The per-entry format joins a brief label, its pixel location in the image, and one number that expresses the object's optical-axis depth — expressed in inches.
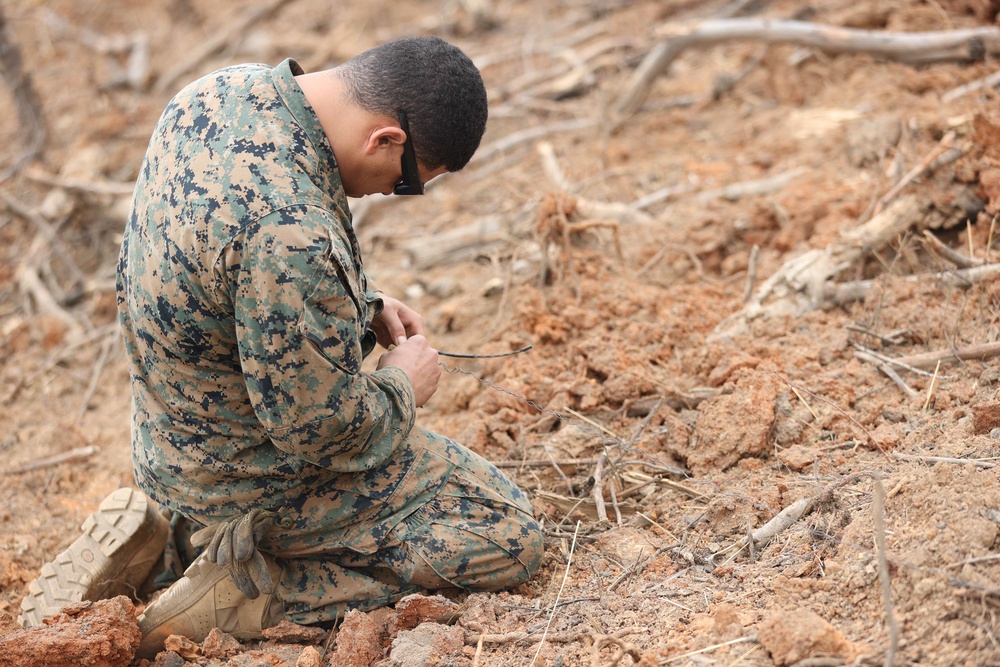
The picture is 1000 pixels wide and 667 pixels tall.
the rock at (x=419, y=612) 103.0
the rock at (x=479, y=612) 100.3
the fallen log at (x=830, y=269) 144.9
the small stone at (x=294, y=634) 104.7
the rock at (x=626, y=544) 107.8
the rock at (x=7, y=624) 110.7
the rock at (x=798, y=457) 111.7
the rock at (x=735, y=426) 116.6
